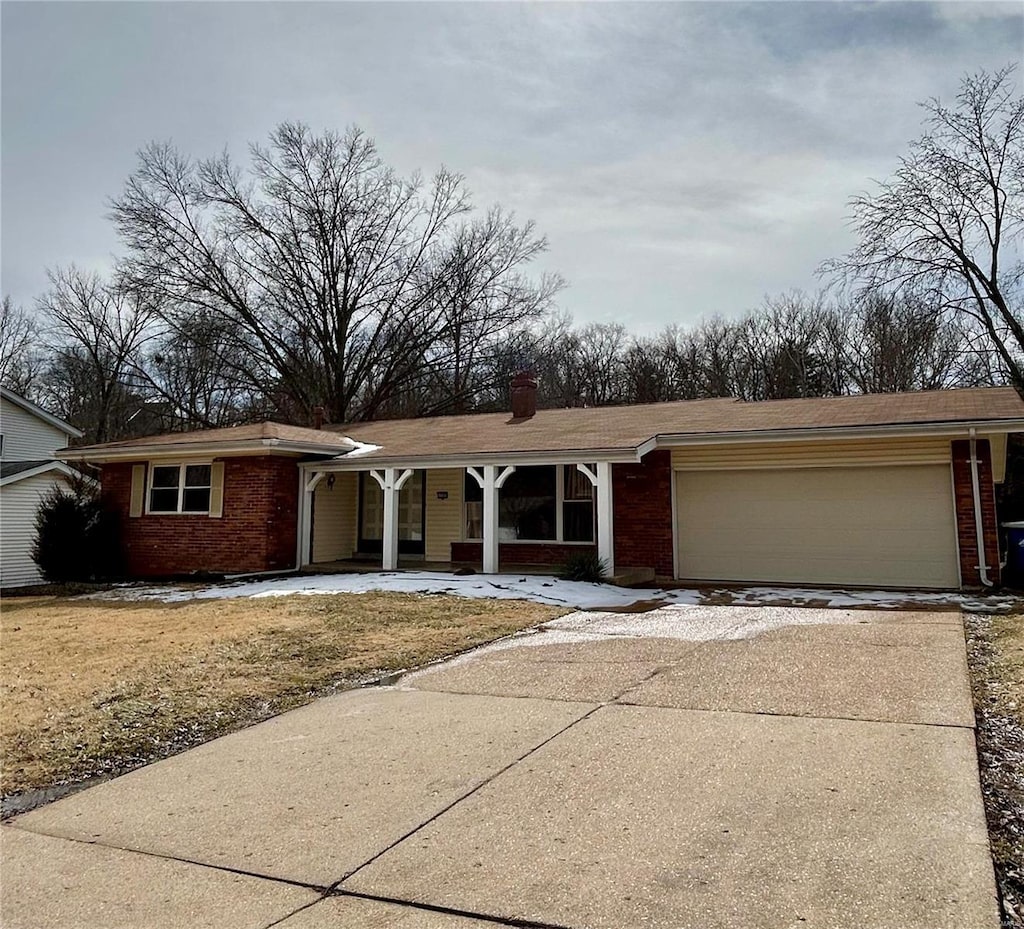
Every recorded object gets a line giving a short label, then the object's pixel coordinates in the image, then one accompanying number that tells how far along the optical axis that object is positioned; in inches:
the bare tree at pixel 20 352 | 1325.0
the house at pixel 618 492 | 454.6
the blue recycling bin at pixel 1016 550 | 456.0
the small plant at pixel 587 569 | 480.4
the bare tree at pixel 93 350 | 1238.3
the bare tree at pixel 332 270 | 1085.8
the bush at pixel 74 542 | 610.9
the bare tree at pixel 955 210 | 639.1
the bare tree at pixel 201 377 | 1073.5
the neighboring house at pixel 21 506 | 791.1
